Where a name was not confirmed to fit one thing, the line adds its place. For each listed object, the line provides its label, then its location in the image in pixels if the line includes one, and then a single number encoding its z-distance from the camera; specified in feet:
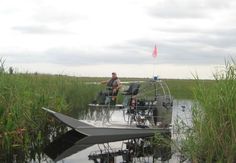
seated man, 40.96
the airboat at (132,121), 39.27
